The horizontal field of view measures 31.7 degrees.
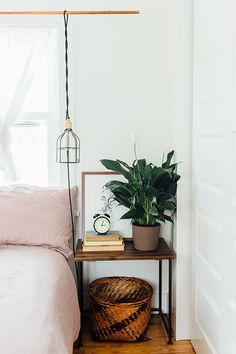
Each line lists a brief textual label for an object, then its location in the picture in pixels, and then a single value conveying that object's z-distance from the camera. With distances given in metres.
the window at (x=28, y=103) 2.79
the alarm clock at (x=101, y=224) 2.71
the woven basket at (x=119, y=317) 2.51
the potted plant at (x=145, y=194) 2.47
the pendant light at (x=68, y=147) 2.74
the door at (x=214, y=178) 1.83
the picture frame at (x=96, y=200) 2.83
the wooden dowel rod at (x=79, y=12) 2.68
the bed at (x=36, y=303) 1.44
